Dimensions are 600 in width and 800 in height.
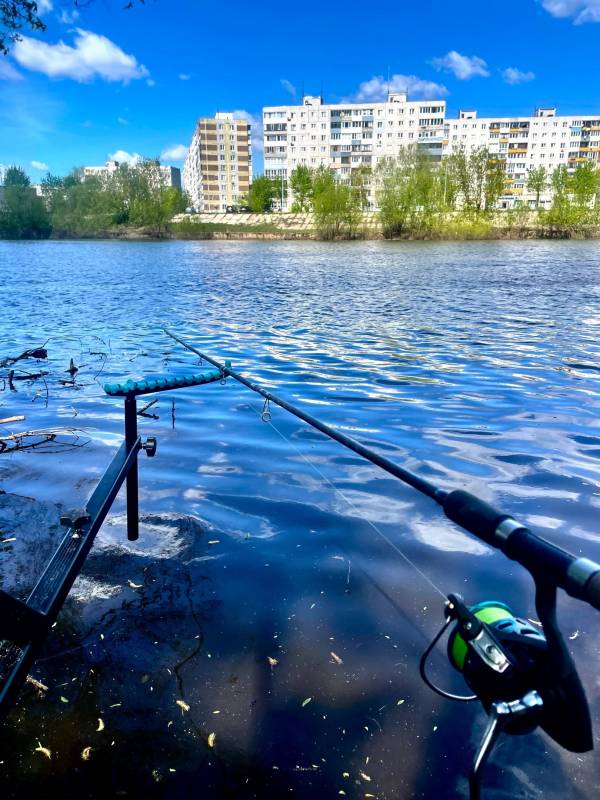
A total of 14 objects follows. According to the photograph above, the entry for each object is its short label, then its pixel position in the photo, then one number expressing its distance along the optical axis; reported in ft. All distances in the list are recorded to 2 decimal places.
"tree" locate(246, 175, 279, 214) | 482.28
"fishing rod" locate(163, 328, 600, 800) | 5.19
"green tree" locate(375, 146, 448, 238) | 265.95
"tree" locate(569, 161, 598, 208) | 278.07
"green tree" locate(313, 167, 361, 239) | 273.33
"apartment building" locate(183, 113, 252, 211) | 624.59
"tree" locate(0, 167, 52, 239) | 363.76
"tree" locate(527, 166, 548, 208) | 331.82
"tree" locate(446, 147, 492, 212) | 301.02
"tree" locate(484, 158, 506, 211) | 300.40
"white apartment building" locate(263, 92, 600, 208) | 561.84
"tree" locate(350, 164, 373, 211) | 292.61
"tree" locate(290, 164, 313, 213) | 424.05
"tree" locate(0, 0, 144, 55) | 22.36
